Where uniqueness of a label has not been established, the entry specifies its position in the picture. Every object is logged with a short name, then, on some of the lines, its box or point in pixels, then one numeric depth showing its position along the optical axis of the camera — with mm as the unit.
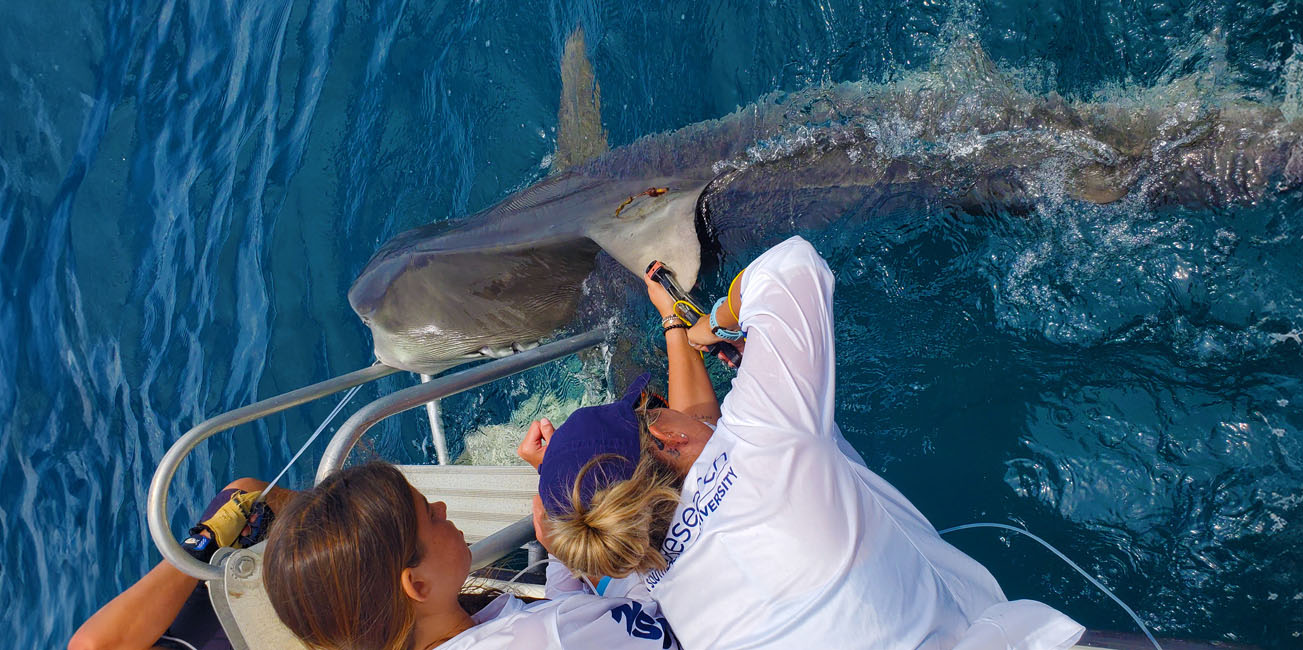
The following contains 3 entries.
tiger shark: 2984
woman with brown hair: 1856
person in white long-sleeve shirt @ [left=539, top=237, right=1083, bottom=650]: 1766
